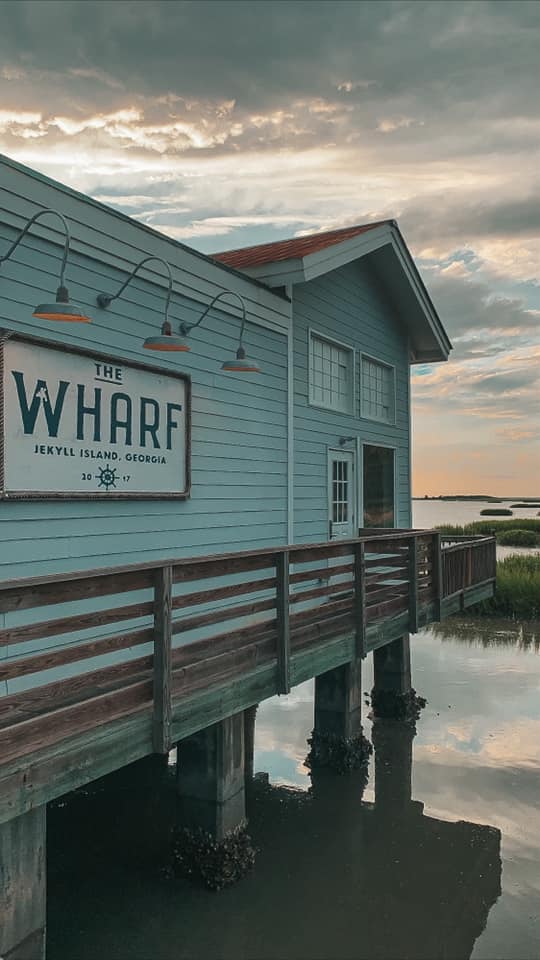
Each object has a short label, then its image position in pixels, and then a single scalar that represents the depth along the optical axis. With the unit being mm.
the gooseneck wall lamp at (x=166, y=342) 6477
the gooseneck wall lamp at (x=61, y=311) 5266
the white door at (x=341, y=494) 11461
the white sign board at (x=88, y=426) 6113
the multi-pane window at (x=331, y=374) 11078
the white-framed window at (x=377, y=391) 12844
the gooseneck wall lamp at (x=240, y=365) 7914
